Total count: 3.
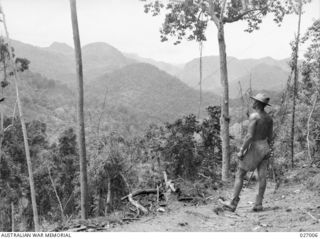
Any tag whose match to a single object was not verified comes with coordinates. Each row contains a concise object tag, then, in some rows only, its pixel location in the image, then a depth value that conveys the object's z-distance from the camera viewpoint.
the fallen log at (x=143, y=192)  7.26
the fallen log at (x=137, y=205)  6.59
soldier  6.18
